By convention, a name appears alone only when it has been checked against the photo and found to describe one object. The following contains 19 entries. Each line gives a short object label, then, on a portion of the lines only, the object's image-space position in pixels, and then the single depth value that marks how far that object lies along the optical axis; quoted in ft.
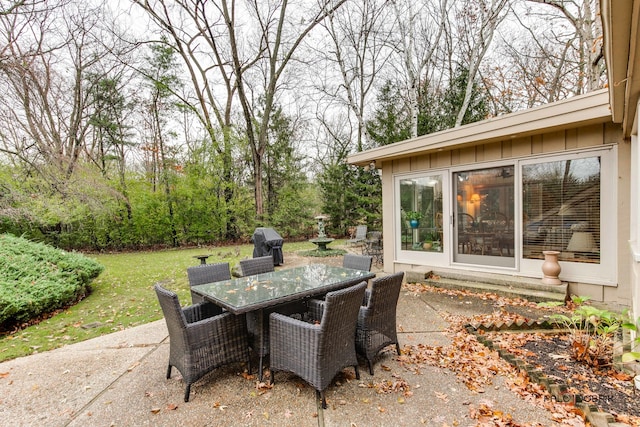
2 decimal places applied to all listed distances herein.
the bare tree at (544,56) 26.09
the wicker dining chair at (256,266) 12.57
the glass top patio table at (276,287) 8.31
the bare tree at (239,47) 35.47
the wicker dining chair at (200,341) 7.47
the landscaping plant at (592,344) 7.82
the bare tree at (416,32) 30.96
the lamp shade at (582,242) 13.41
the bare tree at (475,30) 29.60
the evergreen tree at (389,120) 36.29
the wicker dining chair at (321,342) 7.10
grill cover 24.88
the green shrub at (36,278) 13.14
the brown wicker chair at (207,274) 11.30
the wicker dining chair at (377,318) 8.37
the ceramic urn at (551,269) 13.78
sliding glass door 15.79
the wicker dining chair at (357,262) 12.42
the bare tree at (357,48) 35.63
